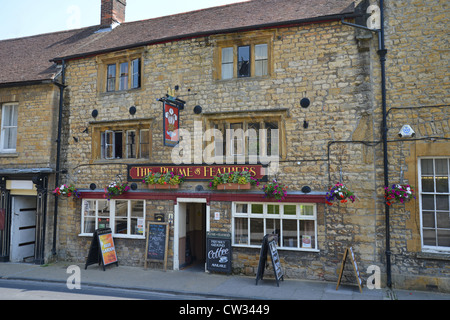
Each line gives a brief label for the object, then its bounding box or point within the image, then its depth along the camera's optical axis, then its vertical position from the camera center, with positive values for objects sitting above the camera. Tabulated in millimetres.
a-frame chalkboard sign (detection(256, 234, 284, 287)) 8875 -1895
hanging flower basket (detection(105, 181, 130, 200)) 11070 -218
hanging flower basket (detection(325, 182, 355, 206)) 8648 -247
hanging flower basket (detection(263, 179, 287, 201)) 9383 -186
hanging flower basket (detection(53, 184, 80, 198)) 11664 -308
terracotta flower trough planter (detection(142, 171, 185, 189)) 10516 +73
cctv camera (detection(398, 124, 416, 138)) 8602 +1284
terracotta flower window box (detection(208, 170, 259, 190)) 9750 +56
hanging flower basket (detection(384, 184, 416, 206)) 8320 -219
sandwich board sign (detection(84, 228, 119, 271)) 10758 -2110
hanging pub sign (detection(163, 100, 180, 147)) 9820 +1720
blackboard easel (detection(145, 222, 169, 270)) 10680 -1812
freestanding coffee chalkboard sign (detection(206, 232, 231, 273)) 9930 -1968
